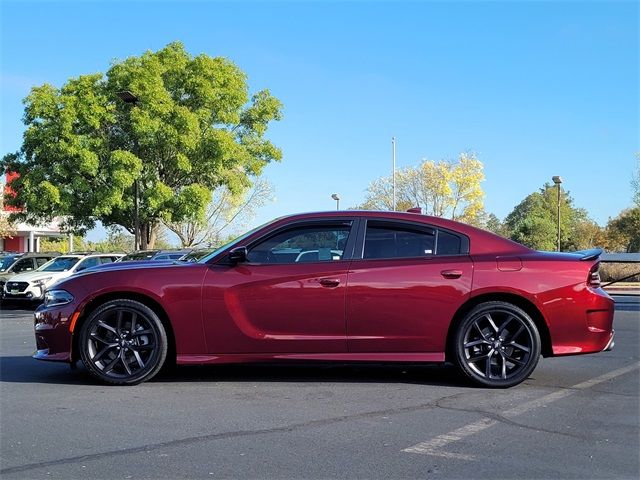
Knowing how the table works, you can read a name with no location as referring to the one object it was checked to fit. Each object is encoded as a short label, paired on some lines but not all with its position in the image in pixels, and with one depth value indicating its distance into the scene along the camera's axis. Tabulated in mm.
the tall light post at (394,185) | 38219
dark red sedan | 5910
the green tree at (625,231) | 43000
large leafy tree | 22156
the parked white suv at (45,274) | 16750
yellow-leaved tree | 41094
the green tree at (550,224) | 45156
